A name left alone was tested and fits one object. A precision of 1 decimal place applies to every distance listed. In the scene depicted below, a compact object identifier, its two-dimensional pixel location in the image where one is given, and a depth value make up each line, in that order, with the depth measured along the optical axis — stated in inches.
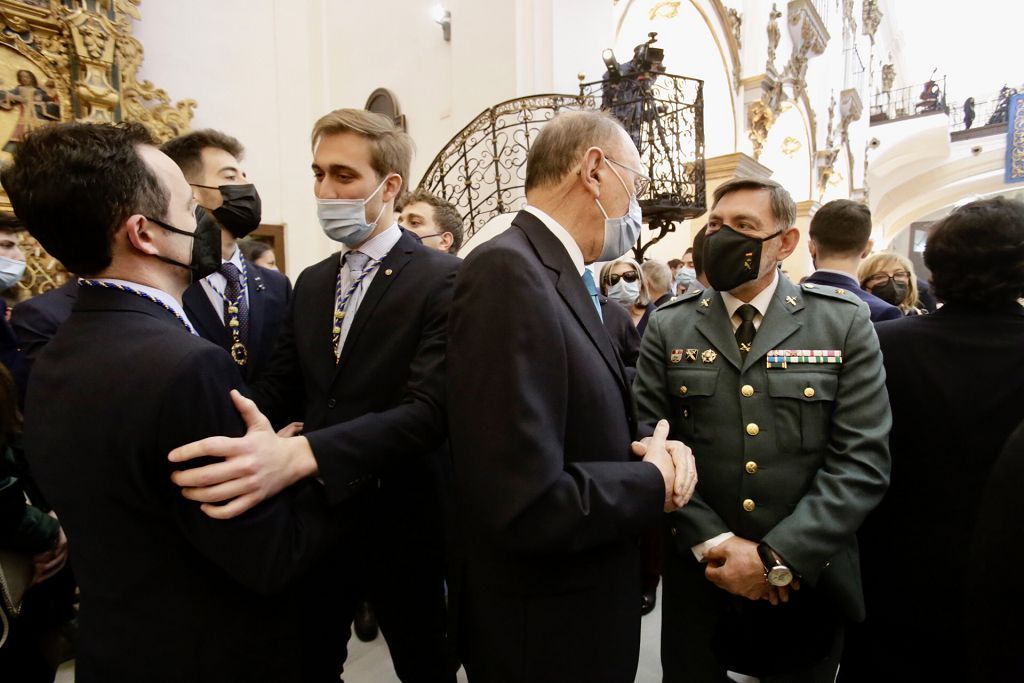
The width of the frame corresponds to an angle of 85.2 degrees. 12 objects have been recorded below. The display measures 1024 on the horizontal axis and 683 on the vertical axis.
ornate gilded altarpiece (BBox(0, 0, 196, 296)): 186.7
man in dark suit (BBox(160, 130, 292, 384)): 79.9
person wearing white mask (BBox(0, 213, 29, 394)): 94.9
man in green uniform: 59.7
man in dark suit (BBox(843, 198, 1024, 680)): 60.9
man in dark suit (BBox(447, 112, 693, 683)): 42.3
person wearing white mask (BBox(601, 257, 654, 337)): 149.5
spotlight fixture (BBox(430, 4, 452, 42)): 249.6
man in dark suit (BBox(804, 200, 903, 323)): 96.6
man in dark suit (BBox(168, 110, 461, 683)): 65.2
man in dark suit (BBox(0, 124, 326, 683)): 38.1
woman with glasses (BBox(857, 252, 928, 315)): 123.4
